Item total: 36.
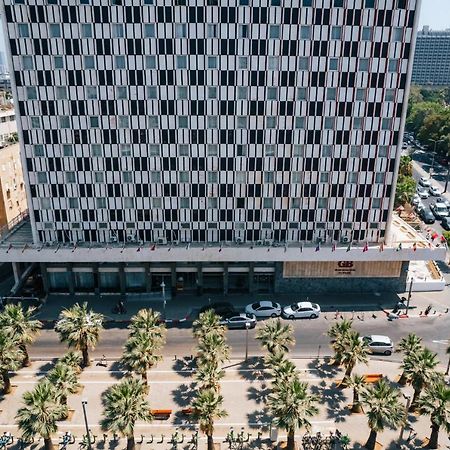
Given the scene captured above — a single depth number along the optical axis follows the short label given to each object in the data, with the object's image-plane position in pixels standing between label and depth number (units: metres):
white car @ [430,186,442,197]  123.82
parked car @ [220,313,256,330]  64.69
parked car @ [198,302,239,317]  66.62
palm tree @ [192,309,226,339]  52.09
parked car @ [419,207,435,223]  103.94
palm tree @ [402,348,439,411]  46.09
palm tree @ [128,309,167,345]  51.27
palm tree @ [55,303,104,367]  51.91
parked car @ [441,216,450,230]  101.48
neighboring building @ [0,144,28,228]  78.56
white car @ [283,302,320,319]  67.12
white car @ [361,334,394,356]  58.97
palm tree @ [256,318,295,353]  51.47
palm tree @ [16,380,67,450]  39.56
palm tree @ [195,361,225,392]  45.47
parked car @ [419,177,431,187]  130.95
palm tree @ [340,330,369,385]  49.59
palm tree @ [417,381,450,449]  41.94
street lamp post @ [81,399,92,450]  42.78
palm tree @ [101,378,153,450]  39.16
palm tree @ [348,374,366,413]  46.44
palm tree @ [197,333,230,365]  48.59
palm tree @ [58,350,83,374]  47.91
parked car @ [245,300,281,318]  67.19
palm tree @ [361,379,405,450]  41.38
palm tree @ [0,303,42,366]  51.28
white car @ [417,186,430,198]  121.50
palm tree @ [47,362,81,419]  43.56
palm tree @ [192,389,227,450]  40.94
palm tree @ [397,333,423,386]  48.59
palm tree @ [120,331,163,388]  47.62
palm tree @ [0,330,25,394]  48.28
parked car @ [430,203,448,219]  106.69
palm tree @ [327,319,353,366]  50.81
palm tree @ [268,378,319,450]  40.41
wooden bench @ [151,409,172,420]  48.53
